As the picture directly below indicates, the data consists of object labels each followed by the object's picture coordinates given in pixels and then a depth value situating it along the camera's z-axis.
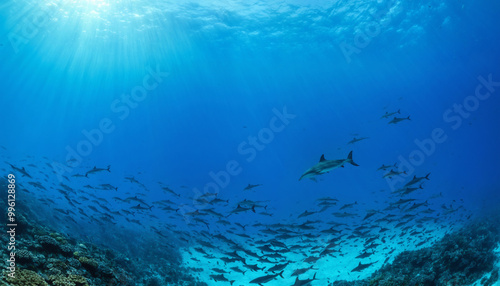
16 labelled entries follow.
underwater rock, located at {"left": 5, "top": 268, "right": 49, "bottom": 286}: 4.83
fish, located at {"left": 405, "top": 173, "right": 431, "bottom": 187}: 12.37
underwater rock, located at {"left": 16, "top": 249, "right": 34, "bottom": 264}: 5.85
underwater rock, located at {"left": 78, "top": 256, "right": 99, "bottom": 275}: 7.39
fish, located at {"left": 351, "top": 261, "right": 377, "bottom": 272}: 13.89
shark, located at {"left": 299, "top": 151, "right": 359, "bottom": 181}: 7.40
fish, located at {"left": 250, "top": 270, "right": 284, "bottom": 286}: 12.16
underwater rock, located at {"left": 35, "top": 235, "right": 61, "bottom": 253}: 7.15
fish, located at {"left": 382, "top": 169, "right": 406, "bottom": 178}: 12.98
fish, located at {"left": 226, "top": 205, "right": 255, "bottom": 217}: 12.28
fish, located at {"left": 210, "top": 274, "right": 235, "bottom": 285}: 14.28
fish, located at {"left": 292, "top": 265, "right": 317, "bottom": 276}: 15.02
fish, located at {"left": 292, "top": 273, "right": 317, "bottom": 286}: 13.80
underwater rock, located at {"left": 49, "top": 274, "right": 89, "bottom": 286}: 5.57
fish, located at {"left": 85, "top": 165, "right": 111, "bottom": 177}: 15.10
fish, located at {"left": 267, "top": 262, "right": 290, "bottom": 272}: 13.44
